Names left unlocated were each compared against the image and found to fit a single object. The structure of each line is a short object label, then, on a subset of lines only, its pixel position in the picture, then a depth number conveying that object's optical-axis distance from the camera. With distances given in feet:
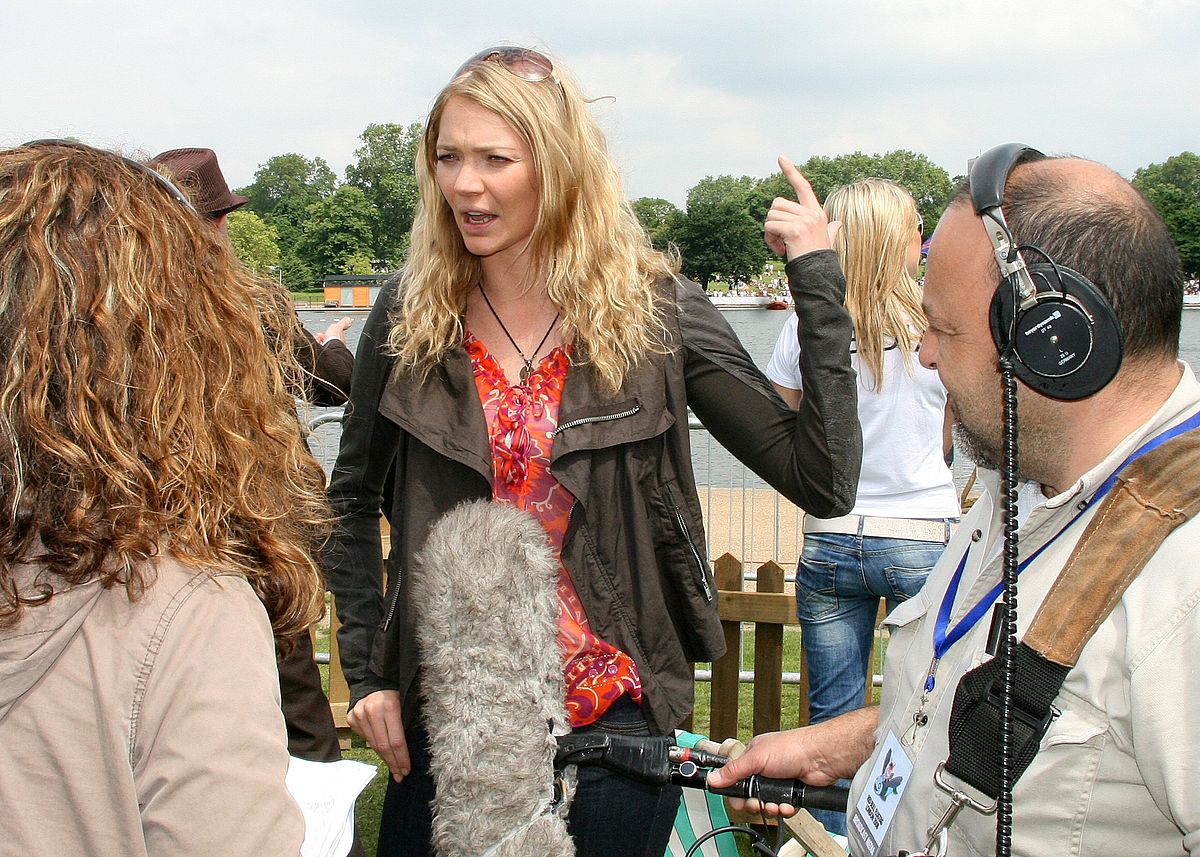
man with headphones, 4.48
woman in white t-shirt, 12.61
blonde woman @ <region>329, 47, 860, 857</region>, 7.39
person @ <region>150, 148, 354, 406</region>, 12.48
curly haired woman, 3.87
